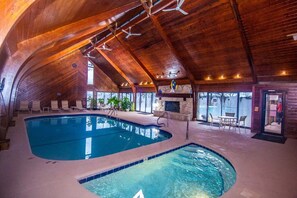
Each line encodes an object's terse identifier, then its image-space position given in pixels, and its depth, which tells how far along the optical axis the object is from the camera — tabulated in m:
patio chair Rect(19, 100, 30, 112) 12.67
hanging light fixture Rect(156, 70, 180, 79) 11.81
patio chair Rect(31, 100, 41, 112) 13.15
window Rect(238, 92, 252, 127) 9.37
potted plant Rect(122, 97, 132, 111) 16.62
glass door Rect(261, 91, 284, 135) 8.20
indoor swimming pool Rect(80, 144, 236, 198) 3.47
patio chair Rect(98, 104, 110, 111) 17.11
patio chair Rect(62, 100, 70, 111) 14.45
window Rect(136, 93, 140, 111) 16.92
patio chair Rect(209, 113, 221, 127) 10.77
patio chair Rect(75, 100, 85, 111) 15.11
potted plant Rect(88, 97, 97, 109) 16.77
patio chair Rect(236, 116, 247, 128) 9.63
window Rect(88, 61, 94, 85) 16.67
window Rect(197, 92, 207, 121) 11.34
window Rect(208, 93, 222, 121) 10.61
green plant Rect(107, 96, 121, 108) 13.82
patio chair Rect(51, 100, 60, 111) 13.99
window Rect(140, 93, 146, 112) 16.48
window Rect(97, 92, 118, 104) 17.60
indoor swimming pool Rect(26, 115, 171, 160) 5.53
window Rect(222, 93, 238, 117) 9.90
